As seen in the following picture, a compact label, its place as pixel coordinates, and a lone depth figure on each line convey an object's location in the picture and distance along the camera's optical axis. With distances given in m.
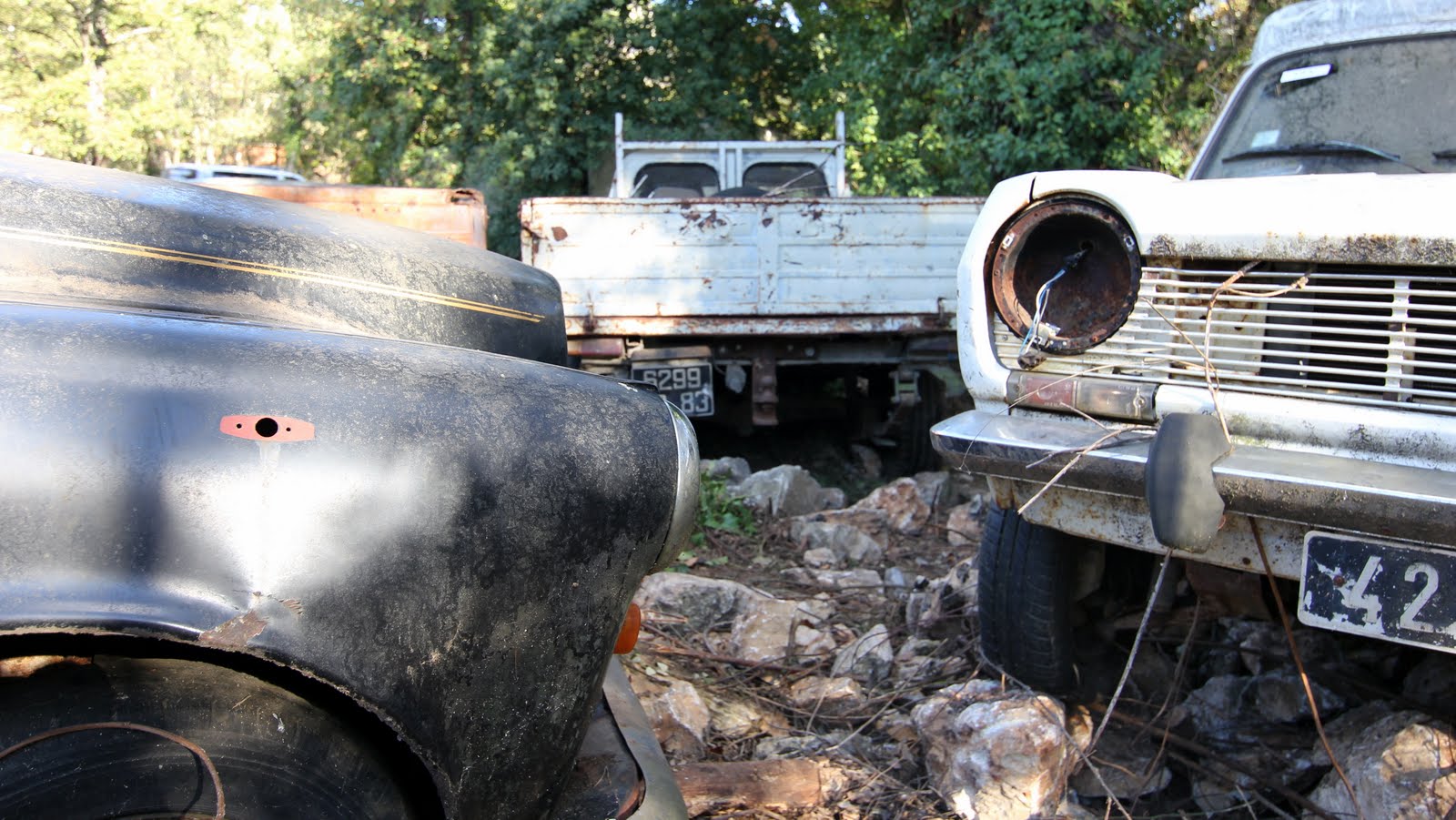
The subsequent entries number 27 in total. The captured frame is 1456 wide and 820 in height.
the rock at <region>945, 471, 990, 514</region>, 5.79
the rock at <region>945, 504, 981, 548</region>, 4.93
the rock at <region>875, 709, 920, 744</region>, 2.86
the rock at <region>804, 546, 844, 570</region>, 4.63
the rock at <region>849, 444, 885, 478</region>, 7.34
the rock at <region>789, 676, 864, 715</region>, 3.10
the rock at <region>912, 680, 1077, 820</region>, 2.48
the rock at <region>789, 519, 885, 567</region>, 4.77
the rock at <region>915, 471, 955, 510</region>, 5.69
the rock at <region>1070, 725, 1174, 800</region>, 2.62
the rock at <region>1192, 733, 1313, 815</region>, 2.56
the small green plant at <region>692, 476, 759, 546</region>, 5.24
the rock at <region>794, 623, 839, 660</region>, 3.50
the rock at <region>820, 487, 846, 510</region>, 5.97
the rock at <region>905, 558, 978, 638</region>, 3.47
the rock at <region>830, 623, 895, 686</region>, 3.28
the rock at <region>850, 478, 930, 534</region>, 5.33
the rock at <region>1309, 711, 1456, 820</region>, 2.16
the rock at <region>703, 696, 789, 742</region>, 2.95
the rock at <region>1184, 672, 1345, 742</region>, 2.76
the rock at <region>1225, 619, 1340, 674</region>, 2.95
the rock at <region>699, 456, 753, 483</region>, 6.13
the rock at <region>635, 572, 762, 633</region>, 3.71
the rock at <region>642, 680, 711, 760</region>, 2.74
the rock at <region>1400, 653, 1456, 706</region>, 2.53
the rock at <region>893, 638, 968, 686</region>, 3.20
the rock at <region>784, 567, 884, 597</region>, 4.18
